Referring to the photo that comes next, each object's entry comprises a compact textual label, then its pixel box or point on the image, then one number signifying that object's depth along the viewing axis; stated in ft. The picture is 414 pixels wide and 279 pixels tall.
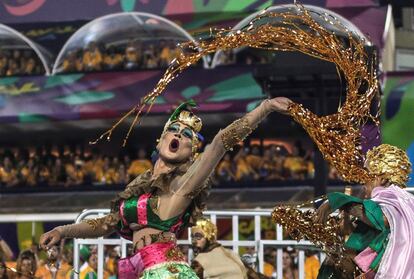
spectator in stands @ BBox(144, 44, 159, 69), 64.69
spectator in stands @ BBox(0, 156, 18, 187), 61.52
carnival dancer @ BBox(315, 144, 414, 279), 18.99
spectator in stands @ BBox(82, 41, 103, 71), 65.46
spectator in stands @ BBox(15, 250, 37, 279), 35.99
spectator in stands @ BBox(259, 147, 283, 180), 57.47
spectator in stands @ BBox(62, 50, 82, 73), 66.03
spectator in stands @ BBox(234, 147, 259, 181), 57.52
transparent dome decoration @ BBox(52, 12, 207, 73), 64.85
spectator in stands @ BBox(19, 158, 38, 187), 61.72
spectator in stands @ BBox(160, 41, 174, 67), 64.18
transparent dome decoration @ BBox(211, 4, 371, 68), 64.28
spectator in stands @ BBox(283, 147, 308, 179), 56.95
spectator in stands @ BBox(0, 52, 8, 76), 66.74
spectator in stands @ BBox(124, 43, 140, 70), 64.85
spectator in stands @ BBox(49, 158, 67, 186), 61.41
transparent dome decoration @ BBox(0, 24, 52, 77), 66.28
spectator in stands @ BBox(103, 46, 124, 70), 65.36
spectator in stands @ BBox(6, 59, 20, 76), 66.80
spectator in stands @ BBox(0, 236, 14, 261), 40.11
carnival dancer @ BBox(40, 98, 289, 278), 19.12
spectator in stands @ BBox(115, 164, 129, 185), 59.36
